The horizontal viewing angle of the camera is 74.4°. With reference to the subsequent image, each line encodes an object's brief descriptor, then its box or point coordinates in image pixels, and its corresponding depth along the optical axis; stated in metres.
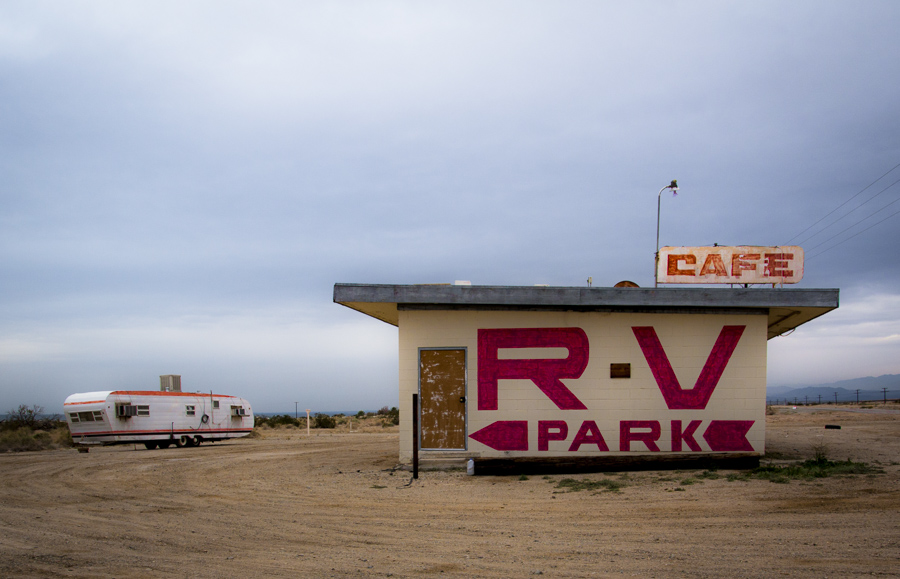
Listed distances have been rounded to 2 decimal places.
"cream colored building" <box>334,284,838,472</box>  13.14
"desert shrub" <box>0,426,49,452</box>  25.14
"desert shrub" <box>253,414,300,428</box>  45.66
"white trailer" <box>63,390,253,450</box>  22.78
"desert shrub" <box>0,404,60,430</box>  35.09
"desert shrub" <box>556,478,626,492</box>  10.52
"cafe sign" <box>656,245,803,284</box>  14.65
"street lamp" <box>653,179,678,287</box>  17.22
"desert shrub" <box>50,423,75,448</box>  29.50
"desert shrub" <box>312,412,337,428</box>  41.58
